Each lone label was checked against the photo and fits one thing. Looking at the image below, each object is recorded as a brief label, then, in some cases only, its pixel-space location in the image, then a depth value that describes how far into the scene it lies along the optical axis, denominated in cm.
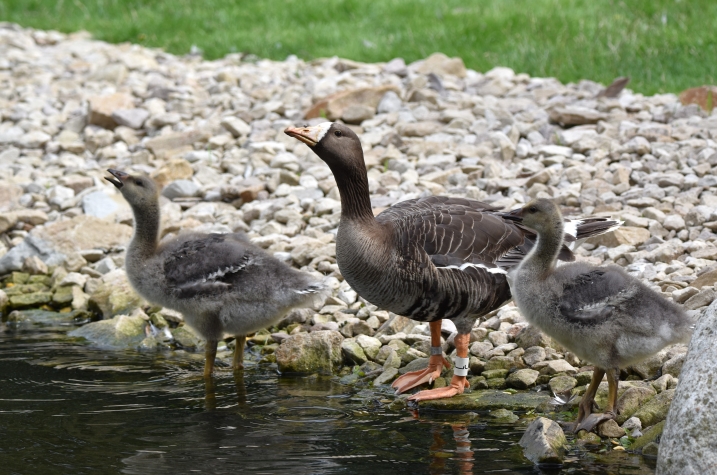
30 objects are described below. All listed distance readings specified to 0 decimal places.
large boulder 959
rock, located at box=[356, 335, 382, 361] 1592
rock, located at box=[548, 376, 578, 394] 1373
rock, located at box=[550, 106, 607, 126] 2403
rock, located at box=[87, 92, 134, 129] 2736
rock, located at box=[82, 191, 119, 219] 2228
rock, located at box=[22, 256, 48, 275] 2031
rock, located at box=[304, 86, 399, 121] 2564
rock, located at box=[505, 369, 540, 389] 1415
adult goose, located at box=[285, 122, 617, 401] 1384
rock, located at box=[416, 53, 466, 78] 2872
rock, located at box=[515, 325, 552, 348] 1502
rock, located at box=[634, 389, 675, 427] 1210
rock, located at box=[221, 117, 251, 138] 2580
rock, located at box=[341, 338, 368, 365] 1573
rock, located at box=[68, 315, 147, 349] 1750
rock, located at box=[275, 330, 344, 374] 1565
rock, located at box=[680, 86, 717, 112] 2423
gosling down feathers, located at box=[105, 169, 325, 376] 1524
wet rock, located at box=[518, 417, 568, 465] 1126
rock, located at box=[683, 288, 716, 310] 1441
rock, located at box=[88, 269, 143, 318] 1878
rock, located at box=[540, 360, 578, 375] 1427
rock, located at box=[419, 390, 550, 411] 1359
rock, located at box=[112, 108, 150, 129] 2726
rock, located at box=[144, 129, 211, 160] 2556
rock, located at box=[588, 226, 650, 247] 1787
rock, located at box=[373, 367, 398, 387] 1505
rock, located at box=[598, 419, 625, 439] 1206
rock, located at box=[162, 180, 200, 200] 2278
